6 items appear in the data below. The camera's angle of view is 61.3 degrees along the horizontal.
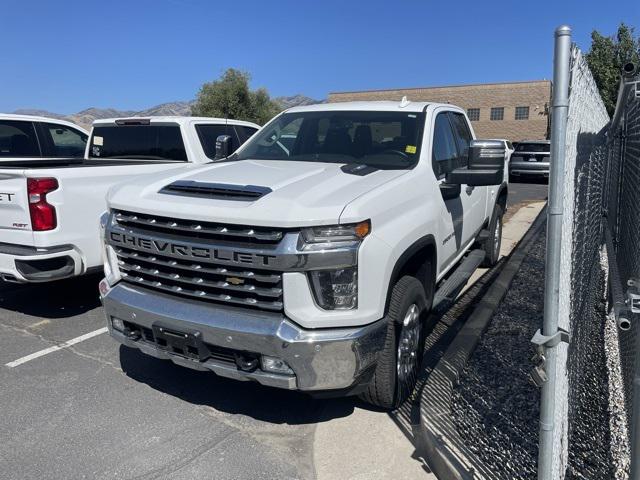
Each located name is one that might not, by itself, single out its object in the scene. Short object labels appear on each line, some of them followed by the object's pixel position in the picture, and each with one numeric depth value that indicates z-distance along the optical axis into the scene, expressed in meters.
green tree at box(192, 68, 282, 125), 36.75
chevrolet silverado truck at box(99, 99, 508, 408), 2.87
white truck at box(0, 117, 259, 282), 4.60
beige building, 51.09
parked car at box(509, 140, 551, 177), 19.34
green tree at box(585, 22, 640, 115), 27.55
